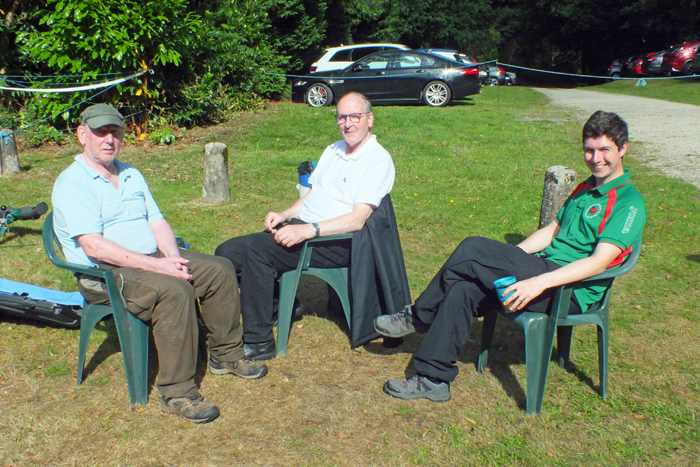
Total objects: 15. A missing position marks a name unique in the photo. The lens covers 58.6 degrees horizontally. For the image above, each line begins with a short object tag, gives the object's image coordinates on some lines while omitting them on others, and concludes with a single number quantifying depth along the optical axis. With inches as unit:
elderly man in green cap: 121.6
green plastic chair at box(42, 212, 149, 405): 121.6
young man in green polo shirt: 119.6
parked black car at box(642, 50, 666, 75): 1041.1
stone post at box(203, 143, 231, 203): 279.7
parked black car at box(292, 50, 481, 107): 567.2
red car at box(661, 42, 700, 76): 935.7
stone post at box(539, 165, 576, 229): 223.3
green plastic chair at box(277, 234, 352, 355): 151.6
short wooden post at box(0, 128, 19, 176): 323.0
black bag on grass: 151.4
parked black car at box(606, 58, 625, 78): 1308.3
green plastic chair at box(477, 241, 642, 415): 120.3
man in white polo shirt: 146.6
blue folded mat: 155.7
